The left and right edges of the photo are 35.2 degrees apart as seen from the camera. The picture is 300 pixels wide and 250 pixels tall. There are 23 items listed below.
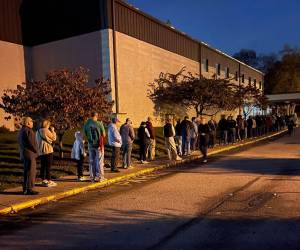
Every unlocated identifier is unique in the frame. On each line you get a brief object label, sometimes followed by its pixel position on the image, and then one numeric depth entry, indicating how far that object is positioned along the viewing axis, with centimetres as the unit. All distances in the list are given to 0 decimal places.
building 2622
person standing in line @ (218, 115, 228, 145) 2605
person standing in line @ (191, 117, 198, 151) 2062
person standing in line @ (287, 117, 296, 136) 3564
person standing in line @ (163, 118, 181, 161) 1767
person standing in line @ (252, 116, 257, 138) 3208
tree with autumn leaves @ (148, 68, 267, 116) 3030
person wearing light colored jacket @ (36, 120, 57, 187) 1168
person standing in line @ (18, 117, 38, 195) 1037
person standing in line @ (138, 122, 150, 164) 1700
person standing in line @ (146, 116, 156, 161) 1728
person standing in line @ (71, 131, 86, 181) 1248
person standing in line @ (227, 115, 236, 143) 2637
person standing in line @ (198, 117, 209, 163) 1806
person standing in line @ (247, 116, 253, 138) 3170
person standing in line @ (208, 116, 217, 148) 2296
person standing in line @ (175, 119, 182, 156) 1969
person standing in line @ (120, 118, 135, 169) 1520
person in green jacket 1235
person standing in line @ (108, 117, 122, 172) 1417
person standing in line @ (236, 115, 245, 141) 2847
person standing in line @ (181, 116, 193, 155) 1953
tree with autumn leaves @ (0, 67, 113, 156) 1494
